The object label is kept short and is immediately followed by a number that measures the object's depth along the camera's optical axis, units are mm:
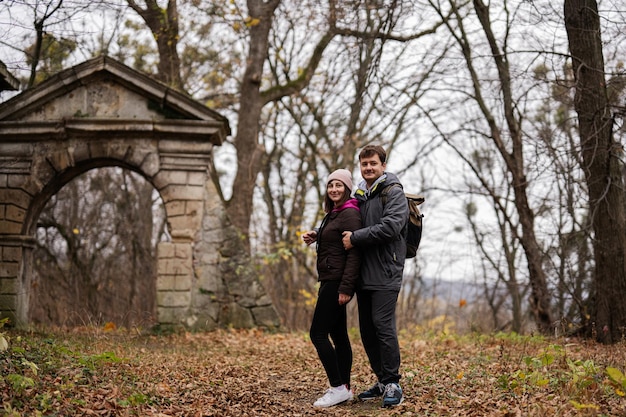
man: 4406
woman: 4523
